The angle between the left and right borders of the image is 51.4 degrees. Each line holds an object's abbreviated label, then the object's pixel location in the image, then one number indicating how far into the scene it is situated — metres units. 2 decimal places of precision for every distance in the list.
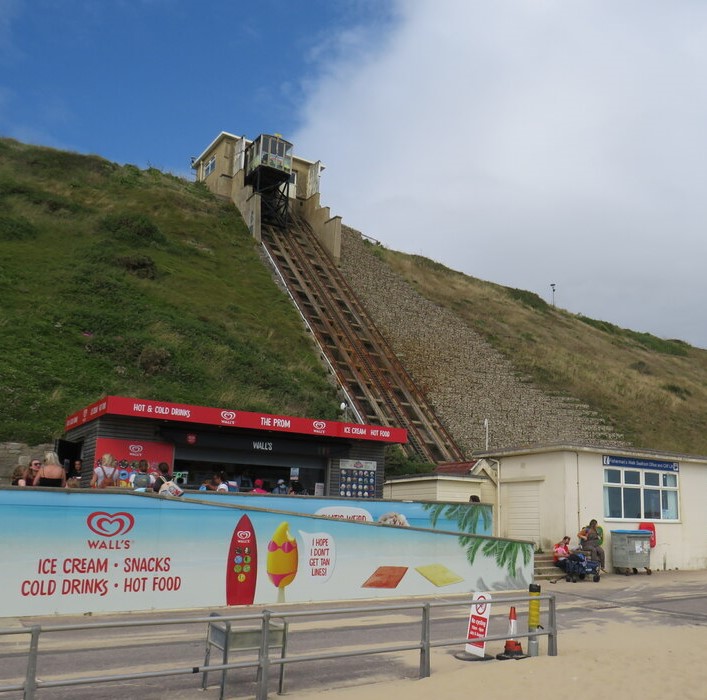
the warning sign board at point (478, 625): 8.98
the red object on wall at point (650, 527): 20.92
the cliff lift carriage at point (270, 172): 50.28
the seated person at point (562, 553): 18.44
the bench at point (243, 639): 7.11
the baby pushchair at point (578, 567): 18.05
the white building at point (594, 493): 19.97
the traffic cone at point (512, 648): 9.20
